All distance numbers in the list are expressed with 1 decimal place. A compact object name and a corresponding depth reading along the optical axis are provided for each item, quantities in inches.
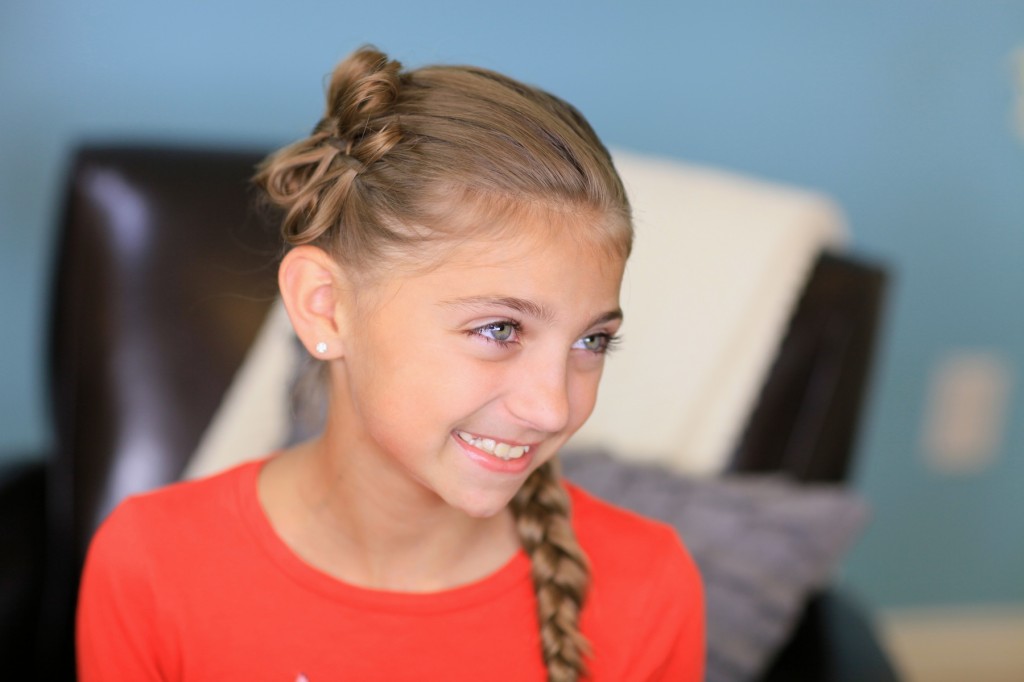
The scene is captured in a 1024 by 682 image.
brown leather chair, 60.6
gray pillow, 52.1
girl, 35.0
